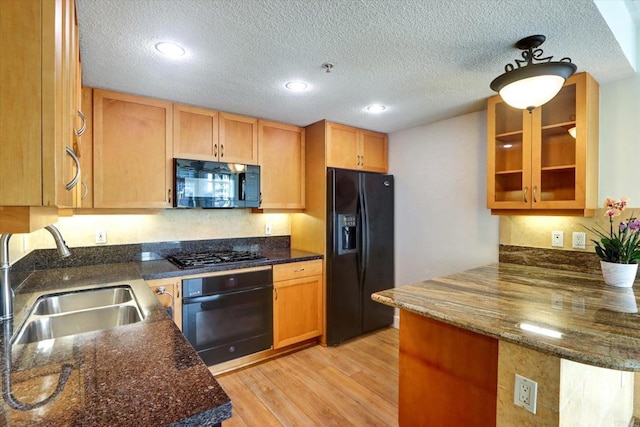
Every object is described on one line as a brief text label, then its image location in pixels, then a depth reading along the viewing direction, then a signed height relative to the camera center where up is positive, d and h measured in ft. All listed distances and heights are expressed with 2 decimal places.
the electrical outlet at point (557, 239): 7.29 -0.65
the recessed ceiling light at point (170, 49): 5.21 +2.78
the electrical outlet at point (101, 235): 8.05 -0.66
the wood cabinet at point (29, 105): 1.98 +0.68
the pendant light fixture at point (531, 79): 4.80 +2.11
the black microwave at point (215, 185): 8.16 +0.71
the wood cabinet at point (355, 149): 10.03 +2.13
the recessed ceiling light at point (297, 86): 6.88 +2.82
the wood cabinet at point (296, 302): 9.04 -2.77
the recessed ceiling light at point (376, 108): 8.47 +2.85
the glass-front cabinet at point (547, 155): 6.37 +1.27
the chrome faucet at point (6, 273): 4.15 -0.86
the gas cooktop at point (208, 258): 7.85 -1.31
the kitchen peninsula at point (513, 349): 3.61 -1.82
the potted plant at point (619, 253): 5.66 -0.78
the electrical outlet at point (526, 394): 3.74 -2.24
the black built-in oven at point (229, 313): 7.61 -2.69
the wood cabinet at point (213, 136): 8.32 +2.12
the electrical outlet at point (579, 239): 6.98 -0.63
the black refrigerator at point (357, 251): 9.77 -1.34
